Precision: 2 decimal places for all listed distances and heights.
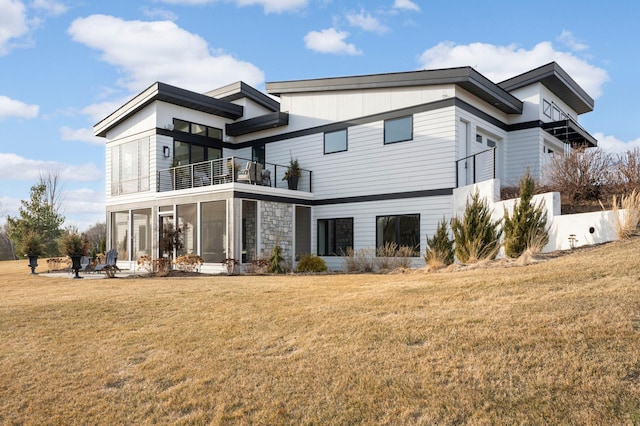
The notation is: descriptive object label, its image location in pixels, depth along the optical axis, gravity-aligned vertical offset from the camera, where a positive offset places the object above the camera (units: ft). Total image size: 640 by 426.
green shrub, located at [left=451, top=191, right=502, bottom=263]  38.52 -0.33
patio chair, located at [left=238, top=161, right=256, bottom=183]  54.54 +6.60
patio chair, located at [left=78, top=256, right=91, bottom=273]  58.59 -3.54
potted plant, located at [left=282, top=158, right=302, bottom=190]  59.47 +6.99
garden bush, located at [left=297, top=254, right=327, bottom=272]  52.39 -3.48
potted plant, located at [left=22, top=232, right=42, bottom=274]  59.72 -1.74
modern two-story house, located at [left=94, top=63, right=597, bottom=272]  50.96 +9.24
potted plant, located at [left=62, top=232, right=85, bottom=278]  58.03 -1.33
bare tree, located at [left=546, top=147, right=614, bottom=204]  44.80 +5.11
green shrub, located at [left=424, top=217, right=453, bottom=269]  42.55 -1.45
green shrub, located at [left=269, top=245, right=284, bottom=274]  50.14 -2.96
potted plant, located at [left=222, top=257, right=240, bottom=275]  50.65 -3.19
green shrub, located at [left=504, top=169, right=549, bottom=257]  36.11 +0.35
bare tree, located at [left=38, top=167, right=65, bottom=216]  118.52 +11.68
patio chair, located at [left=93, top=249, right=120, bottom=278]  51.64 -3.23
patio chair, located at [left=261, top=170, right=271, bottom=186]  57.75 +6.56
